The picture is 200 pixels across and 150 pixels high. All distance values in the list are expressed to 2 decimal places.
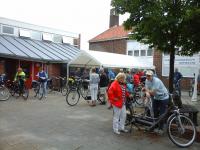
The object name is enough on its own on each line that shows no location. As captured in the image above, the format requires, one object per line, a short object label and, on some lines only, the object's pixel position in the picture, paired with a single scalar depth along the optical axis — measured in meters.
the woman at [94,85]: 8.43
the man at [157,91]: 5.14
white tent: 12.75
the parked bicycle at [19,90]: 9.76
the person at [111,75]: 11.21
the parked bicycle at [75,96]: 8.38
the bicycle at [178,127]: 4.48
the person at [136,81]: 9.65
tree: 5.41
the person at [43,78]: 10.09
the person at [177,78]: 11.16
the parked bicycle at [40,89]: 10.07
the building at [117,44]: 18.86
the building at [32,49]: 13.40
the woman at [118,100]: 5.06
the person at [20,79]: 9.76
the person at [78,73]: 14.06
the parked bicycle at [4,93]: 9.15
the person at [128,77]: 9.96
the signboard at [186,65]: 15.47
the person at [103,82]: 8.85
